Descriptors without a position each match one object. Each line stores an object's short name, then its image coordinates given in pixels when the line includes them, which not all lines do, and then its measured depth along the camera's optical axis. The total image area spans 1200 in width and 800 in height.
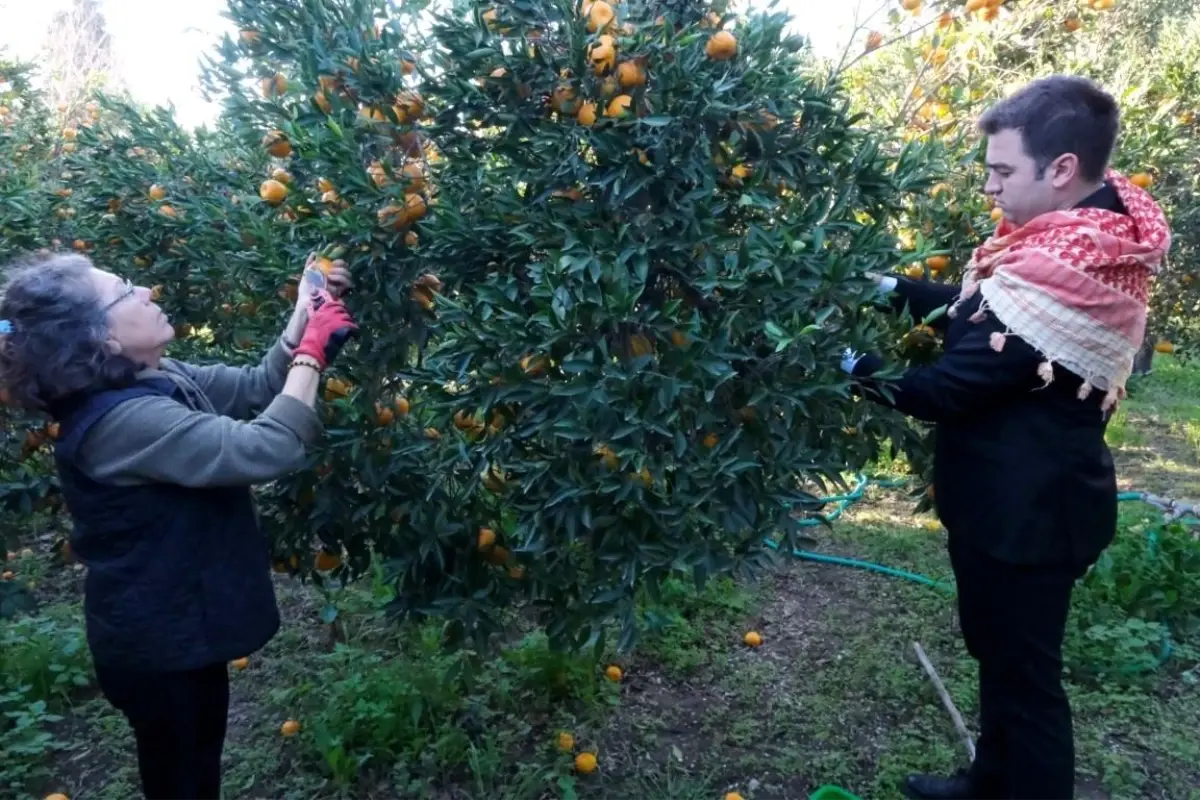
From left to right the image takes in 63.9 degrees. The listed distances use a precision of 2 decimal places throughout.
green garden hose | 3.56
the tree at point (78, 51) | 10.27
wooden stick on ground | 2.99
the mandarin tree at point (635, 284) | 1.76
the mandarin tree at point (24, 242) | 2.79
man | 1.98
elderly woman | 1.85
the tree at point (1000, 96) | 2.57
